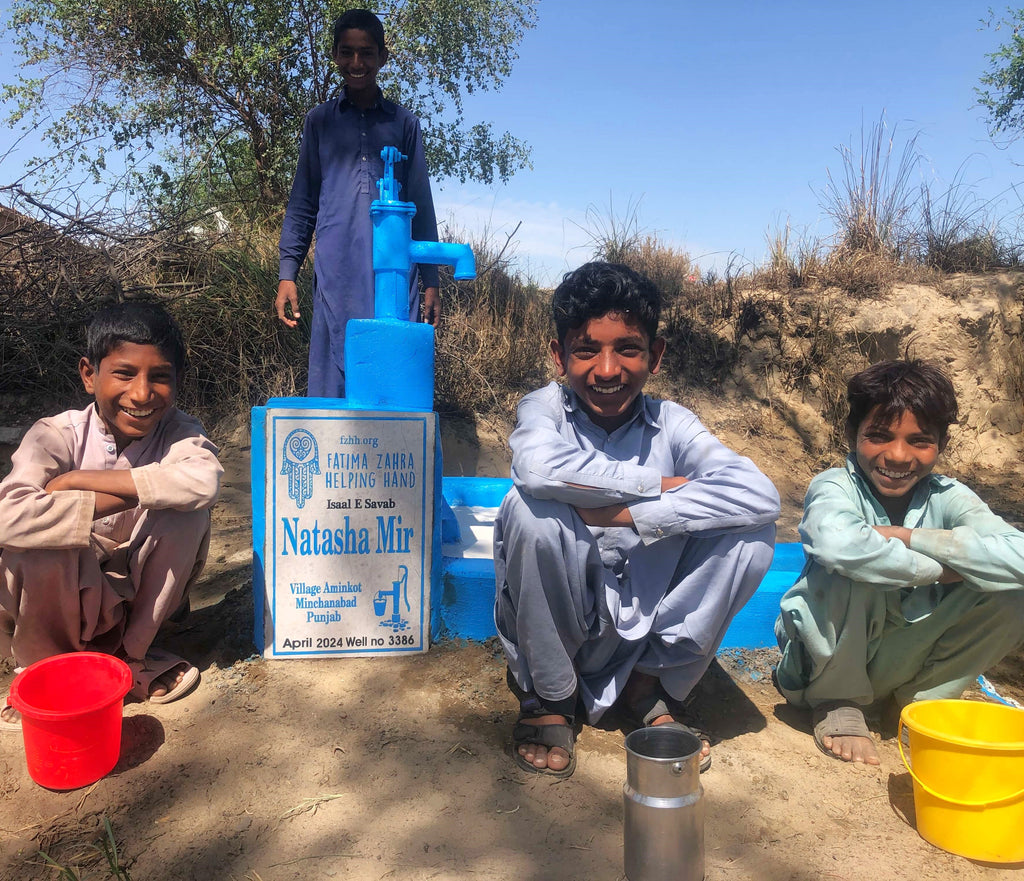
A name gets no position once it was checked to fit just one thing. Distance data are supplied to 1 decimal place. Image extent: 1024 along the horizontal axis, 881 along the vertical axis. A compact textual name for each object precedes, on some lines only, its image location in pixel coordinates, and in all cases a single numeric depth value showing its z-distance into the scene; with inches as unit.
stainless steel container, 52.4
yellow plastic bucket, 58.2
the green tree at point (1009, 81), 336.5
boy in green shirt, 68.3
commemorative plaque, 84.7
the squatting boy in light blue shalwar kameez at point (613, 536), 68.9
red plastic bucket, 63.5
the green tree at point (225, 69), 227.5
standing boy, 111.6
